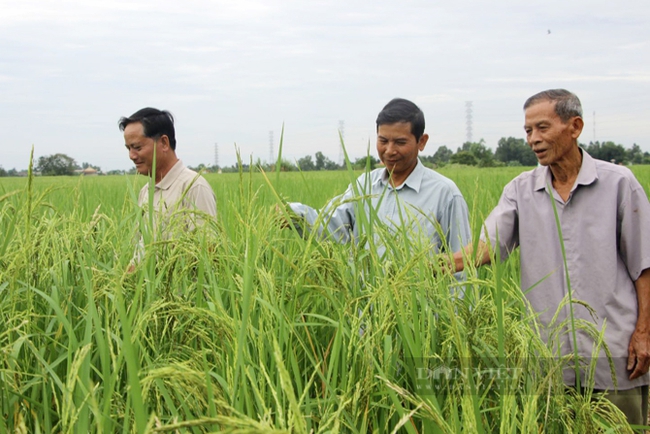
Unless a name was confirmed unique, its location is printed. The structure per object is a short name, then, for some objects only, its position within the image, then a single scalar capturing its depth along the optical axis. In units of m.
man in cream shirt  3.17
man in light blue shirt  2.47
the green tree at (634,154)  57.31
